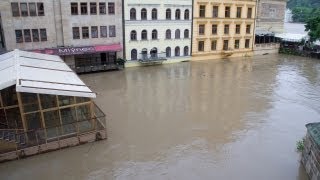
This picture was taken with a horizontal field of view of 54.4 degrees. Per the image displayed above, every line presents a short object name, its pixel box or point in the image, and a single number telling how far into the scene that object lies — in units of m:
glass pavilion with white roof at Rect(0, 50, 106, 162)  14.52
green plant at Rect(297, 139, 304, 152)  16.03
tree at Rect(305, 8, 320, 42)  41.41
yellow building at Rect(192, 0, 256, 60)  37.62
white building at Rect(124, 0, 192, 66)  33.09
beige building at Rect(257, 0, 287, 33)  43.50
